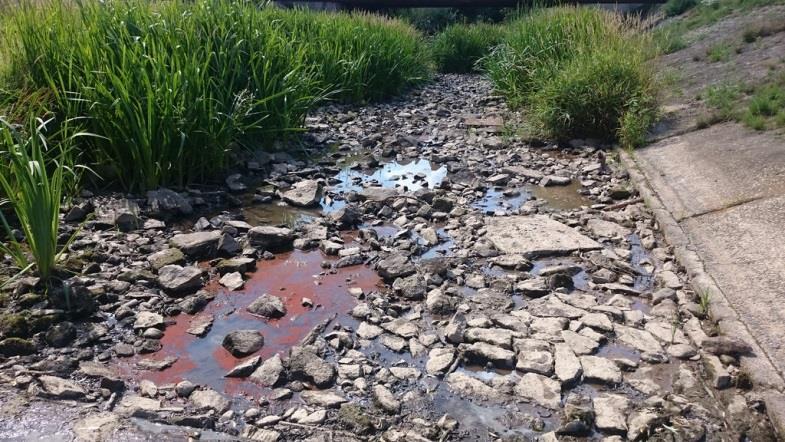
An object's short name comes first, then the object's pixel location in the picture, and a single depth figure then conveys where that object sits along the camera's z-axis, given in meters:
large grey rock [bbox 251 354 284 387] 3.05
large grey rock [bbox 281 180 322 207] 5.61
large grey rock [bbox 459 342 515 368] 3.25
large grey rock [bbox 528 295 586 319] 3.74
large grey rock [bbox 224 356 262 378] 3.11
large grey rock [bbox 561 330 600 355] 3.38
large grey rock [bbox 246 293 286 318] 3.71
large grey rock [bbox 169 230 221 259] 4.37
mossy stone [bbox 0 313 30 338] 3.18
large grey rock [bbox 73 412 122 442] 2.47
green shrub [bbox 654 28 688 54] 11.66
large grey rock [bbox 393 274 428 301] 3.96
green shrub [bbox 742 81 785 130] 6.49
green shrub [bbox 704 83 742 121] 7.23
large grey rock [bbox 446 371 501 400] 3.02
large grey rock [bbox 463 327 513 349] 3.41
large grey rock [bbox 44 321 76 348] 3.20
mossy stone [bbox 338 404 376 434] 2.74
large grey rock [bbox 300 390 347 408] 2.89
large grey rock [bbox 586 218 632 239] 5.02
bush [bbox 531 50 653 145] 7.57
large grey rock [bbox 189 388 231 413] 2.83
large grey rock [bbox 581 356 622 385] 3.15
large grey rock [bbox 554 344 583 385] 3.13
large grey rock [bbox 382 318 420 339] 3.53
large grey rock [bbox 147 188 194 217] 4.99
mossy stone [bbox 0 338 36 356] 3.08
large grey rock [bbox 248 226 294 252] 4.63
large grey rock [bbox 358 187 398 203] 5.70
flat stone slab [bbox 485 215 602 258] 4.69
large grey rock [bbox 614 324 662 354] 3.43
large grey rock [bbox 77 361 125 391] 2.89
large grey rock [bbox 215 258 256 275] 4.18
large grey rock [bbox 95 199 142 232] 4.64
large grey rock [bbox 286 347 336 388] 3.06
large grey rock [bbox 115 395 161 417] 2.68
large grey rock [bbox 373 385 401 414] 2.88
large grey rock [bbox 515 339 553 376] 3.20
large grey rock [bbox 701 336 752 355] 3.22
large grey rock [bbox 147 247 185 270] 4.11
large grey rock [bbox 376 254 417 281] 4.19
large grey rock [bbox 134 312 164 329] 3.46
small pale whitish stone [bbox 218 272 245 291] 4.02
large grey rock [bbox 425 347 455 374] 3.21
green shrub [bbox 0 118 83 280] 3.48
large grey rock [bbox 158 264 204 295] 3.85
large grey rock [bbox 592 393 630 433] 2.80
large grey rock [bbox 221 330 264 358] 3.29
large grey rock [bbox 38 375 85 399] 2.76
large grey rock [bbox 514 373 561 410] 2.98
